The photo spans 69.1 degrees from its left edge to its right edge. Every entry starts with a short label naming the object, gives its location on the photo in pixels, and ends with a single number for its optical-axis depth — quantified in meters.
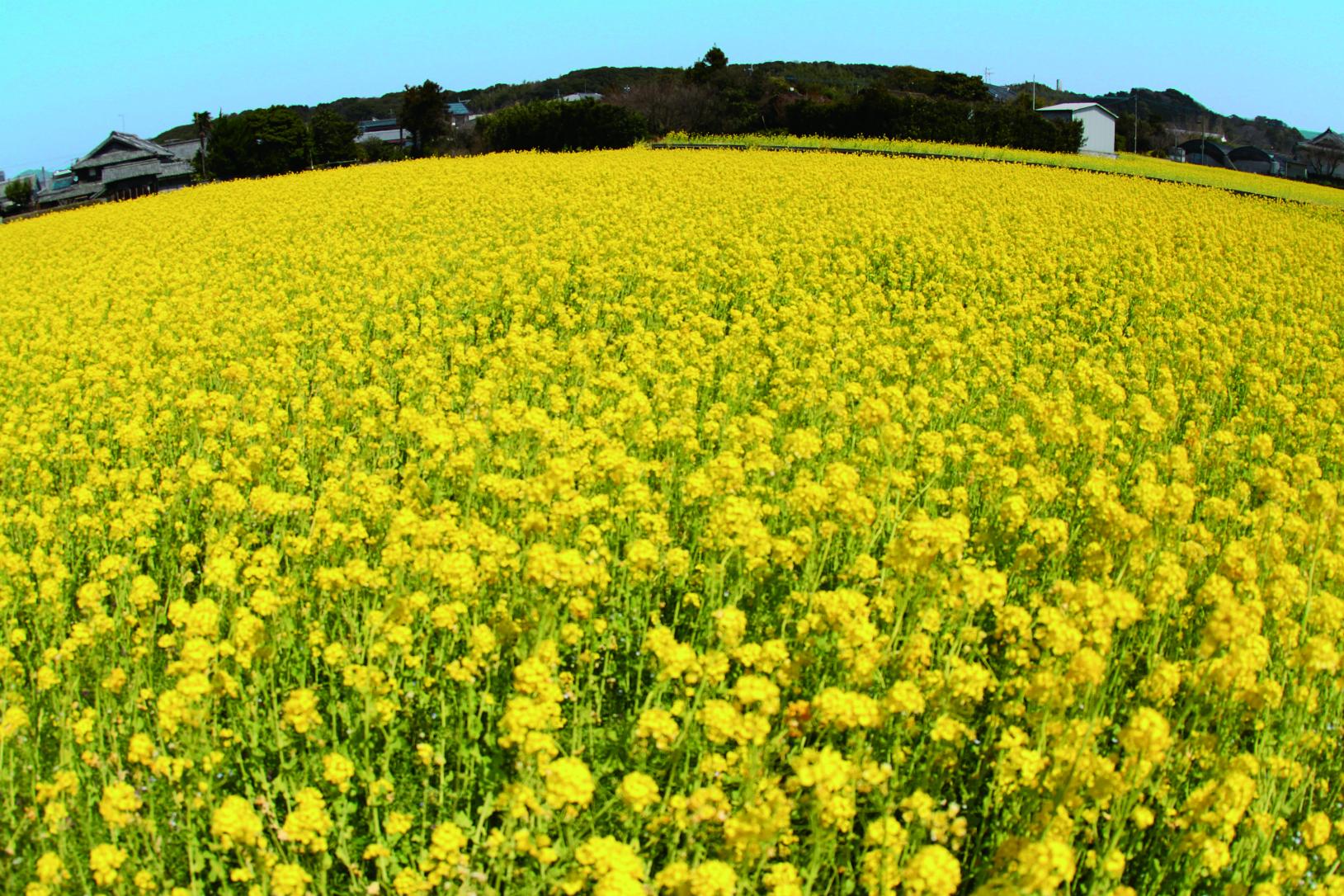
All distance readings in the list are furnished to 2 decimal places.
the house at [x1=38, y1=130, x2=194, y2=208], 51.94
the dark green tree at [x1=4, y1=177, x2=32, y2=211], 45.94
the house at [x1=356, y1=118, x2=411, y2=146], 99.81
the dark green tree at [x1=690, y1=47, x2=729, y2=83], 51.03
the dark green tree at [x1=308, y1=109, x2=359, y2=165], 43.56
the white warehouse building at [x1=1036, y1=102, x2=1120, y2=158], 60.97
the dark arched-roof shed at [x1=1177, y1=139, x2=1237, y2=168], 75.19
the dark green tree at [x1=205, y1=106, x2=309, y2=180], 40.03
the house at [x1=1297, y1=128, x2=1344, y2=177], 70.25
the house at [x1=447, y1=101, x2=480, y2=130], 66.22
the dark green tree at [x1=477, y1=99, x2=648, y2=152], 38.69
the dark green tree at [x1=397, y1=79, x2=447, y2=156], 47.66
